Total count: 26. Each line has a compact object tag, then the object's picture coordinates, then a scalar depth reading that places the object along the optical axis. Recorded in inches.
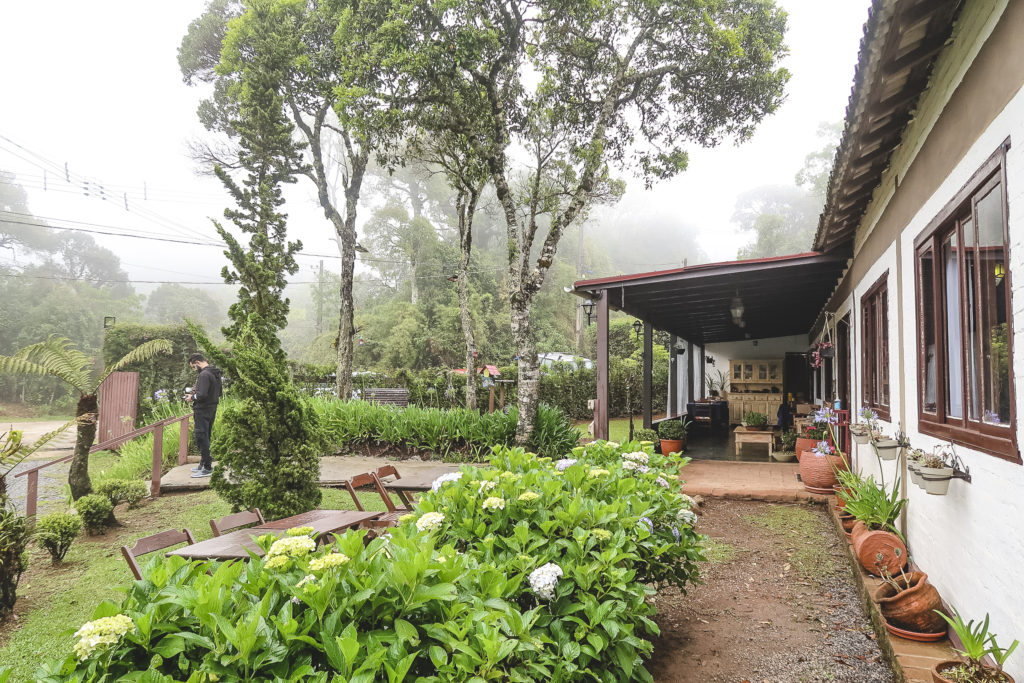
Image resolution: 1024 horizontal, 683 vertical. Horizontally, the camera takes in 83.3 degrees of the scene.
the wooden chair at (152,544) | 117.2
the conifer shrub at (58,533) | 199.8
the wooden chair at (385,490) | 201.0
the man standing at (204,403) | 319.6
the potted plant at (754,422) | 414.9
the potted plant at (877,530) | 149.8
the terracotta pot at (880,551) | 148.2
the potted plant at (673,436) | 364.2
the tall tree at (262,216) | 231.1
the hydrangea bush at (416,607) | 56.0
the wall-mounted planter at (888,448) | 148.4
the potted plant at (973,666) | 81.5
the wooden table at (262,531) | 125.5
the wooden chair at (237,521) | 147.6
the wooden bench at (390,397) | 592.1
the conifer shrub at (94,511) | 233.0
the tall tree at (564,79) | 353.4
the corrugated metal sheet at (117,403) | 439.5
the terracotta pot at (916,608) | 116.4
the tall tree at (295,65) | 470.0
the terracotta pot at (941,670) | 84.2
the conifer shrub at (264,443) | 203.5
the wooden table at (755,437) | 397.7
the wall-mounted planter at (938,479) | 106.4
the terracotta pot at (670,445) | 363.4
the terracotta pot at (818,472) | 267.3
